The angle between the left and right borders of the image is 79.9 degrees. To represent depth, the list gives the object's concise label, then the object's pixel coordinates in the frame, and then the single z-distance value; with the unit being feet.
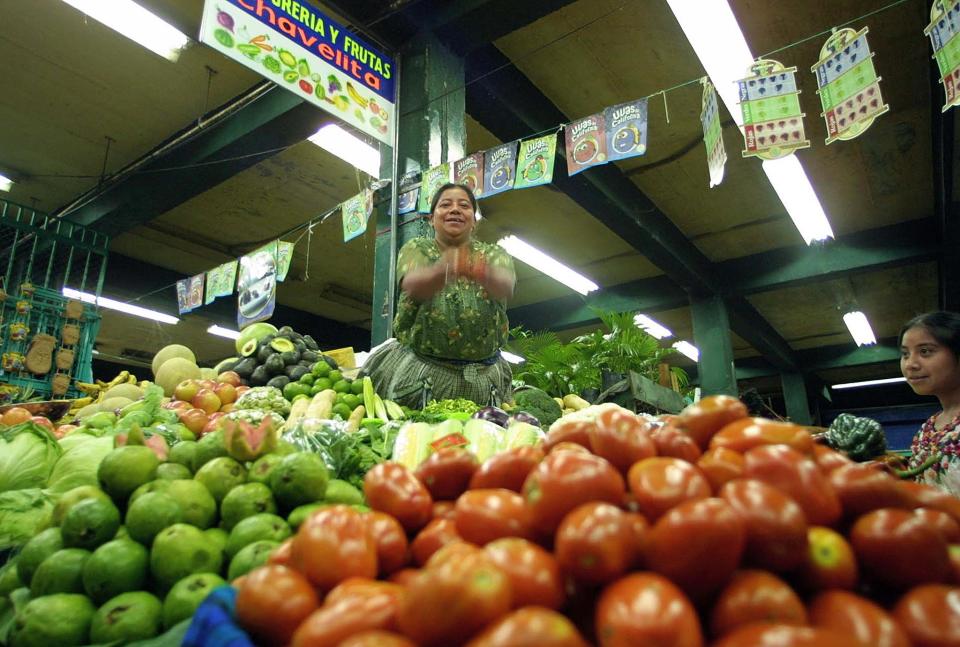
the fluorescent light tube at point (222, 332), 46.57
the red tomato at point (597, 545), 2.68
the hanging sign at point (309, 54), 12.88
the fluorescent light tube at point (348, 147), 21.90
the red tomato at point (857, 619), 2.38
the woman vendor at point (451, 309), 11.76
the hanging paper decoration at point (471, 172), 16.48
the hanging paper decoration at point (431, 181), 16.53
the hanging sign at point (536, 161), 15.88
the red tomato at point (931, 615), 2.42
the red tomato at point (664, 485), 3.01
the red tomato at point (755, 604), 2.49
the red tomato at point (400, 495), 3.82
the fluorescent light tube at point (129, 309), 35.99
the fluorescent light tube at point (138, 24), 17.83
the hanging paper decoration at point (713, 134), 12.71
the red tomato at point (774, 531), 2.77
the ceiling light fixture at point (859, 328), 44.14
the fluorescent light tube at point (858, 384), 65.75
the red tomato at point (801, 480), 3.09
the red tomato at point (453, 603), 2.48
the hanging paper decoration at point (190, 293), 26.91
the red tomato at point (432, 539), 3.54
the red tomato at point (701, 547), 2.62
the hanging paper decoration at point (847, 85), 11.09
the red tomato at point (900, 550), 2.77
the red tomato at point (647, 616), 2.30
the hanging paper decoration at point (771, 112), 12.37
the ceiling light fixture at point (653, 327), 44.32
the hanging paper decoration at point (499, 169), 16.47
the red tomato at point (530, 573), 2.69
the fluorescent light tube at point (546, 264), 33.30
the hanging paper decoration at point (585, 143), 15.30
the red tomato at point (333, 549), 3.18
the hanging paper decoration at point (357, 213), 18.61
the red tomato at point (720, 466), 3.32
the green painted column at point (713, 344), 35.45
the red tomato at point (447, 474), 4.23
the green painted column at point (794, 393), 56.70
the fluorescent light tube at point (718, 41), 16.49
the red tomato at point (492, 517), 3.25
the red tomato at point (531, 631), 2.27
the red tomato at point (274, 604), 3.01
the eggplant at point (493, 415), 9.91
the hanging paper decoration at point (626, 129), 14.62
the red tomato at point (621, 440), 3.65
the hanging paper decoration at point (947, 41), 10.03
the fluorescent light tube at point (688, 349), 53.98
